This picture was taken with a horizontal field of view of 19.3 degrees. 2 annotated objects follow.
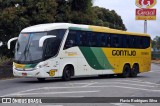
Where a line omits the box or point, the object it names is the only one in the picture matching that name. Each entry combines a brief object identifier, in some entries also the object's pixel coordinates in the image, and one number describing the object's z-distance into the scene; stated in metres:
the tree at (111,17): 66.91
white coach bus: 24.45
